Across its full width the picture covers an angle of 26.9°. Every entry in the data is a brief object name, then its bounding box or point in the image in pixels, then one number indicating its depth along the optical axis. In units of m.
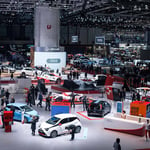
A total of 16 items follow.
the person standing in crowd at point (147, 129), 13.92
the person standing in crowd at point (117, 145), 11.16
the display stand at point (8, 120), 14.56
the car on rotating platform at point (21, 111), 16.27
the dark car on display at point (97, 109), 17.91
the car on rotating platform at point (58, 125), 13.93
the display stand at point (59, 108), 16.89
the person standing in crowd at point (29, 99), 20.42
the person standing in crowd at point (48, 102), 19.30
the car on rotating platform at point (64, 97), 21.05
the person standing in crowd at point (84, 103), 19.58
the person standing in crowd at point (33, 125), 13.95
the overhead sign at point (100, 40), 44.00
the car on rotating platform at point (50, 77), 31.19
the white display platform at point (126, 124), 14.46
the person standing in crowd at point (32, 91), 21.05
